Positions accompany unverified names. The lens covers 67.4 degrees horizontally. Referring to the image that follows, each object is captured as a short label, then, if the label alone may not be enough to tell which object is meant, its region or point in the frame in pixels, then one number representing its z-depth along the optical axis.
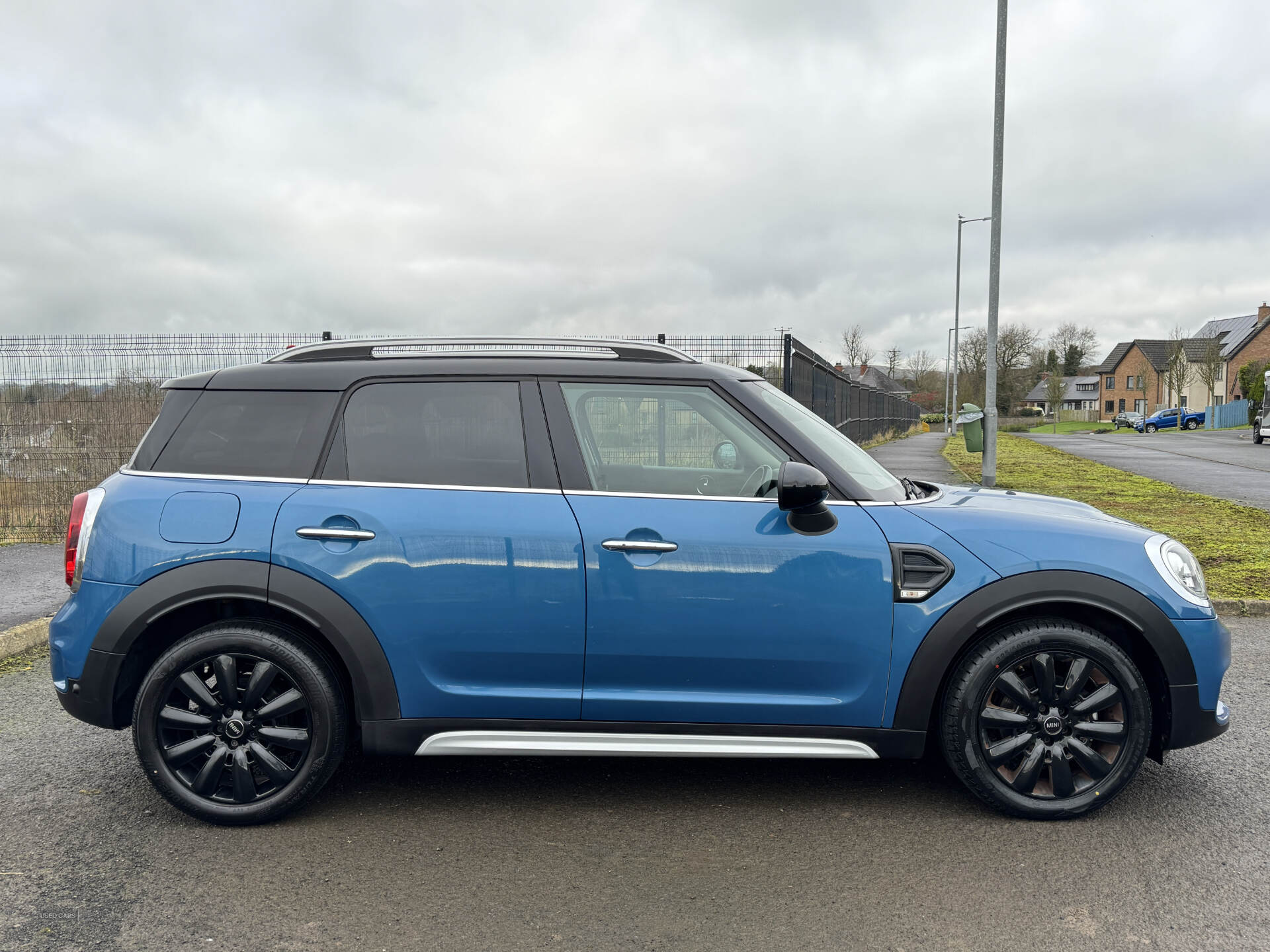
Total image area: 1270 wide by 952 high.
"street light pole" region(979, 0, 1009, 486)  13.48
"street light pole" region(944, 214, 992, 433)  44.25
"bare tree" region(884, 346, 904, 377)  108.62
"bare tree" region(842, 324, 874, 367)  80.56
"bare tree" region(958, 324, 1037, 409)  89.25
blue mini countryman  3.30
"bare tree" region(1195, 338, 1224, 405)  69.81
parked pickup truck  66.06
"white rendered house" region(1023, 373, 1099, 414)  125.44
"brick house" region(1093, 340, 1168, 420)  101.94
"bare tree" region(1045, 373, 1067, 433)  91.75
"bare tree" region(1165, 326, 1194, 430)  75.69
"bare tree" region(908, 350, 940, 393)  122.62
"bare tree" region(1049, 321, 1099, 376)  127.59
